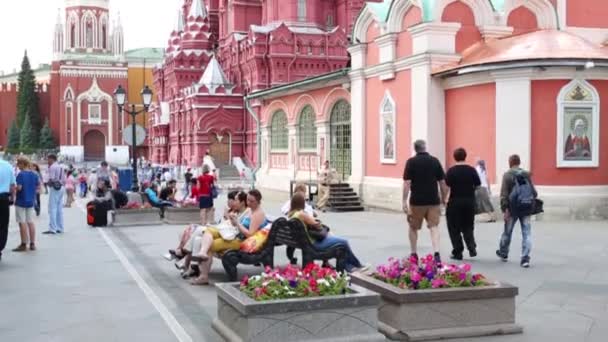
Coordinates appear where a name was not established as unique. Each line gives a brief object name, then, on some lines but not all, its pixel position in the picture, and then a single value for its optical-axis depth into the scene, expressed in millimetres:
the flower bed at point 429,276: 6914
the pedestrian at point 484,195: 15125
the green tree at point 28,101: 95812
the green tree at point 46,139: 92312
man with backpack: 10984
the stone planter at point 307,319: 6141
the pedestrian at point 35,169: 14683
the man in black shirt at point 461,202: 11469
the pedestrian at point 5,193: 12219
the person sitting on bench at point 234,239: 9812
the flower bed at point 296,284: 6395
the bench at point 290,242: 9586
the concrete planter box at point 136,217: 18828
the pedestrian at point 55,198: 16250
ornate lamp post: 23898
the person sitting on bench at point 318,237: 9812
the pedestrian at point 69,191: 28484
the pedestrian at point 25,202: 13297
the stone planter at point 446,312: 6730
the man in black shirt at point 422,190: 10812
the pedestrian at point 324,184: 23562
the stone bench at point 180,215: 19172
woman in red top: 18312
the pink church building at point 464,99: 18422
